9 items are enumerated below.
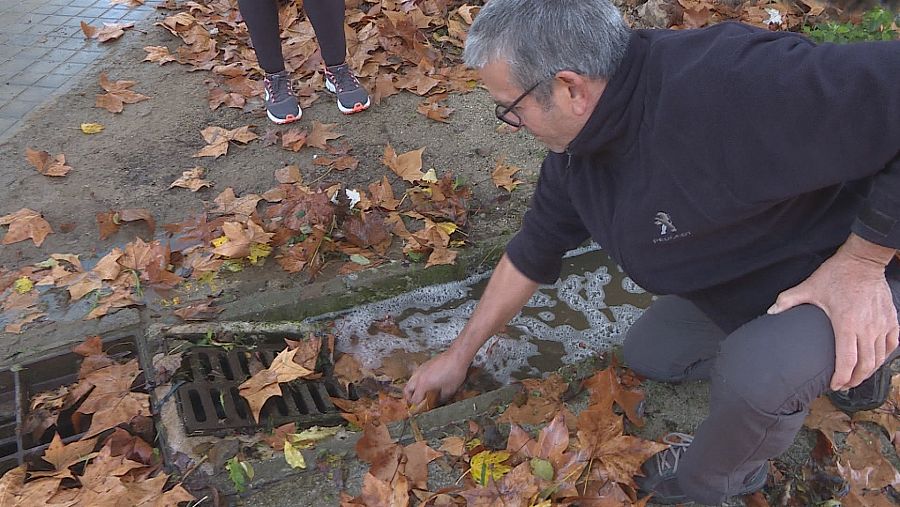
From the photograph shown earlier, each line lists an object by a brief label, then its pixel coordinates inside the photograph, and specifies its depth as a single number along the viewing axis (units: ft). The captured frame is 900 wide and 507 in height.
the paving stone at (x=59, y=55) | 13.52
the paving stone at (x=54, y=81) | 12.67
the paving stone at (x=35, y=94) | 12.28
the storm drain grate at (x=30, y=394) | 6.63
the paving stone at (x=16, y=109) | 11.81
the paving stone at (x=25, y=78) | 12.78
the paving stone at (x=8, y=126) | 11.31
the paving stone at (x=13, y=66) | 13.07
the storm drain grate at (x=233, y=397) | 6.71
